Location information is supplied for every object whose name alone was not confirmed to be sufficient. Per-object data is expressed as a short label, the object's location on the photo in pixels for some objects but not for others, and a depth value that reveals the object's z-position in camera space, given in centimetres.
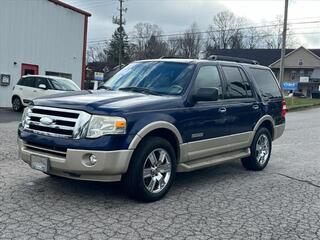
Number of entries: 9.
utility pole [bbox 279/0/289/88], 2941
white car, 1708
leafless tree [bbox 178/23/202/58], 8003
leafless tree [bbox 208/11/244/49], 8531
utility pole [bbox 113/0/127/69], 5025
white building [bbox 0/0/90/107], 2056
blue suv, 485
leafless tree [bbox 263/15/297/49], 8850
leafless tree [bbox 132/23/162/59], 7350
